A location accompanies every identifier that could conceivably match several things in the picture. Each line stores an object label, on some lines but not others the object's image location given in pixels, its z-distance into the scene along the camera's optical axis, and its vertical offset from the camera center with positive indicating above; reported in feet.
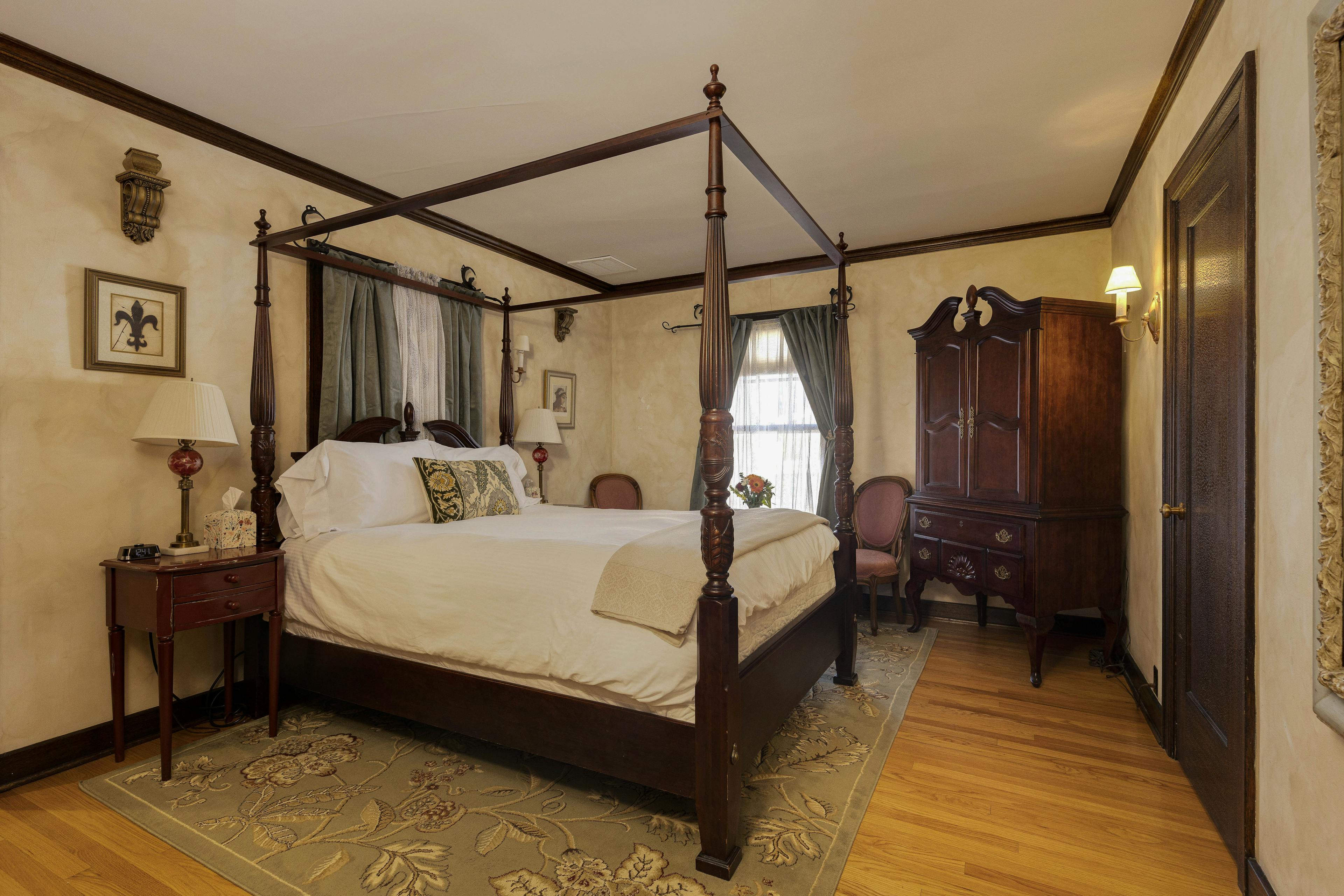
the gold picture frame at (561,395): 16.92 +1.34
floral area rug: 6.14 -3.99
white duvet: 6.70 -1.86
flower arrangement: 15.76 -1.10
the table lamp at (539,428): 15.25 +0.42
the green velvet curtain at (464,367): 13.75 +1.69
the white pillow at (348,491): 9.74 -0.69
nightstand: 7.77 -1.89
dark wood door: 5.87 -0.18
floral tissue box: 8.89 -1.13
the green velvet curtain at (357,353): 11.34 +1.67
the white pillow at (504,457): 12.43 -0.21
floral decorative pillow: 10.87 -0.75
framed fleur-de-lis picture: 8.60 +1.65
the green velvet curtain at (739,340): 17.60 +2.82
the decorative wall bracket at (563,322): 17.25 +3.25
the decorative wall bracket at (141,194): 8.71 +3.39
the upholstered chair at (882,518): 15.05 -1.69
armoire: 11.41 -0.34
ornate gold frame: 4.21 +0.51
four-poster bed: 6.25 -2.74
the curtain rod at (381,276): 10.67 +3.13
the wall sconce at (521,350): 15.40 +2.25
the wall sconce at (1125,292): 9.77 +2.49
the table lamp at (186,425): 8.38 +0.28
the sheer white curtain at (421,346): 12.75 +1.98
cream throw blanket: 6.40 -1.39
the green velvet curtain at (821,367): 16.31 +1.97
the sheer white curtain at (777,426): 16.96 +0.53
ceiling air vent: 17.02 +4.76
